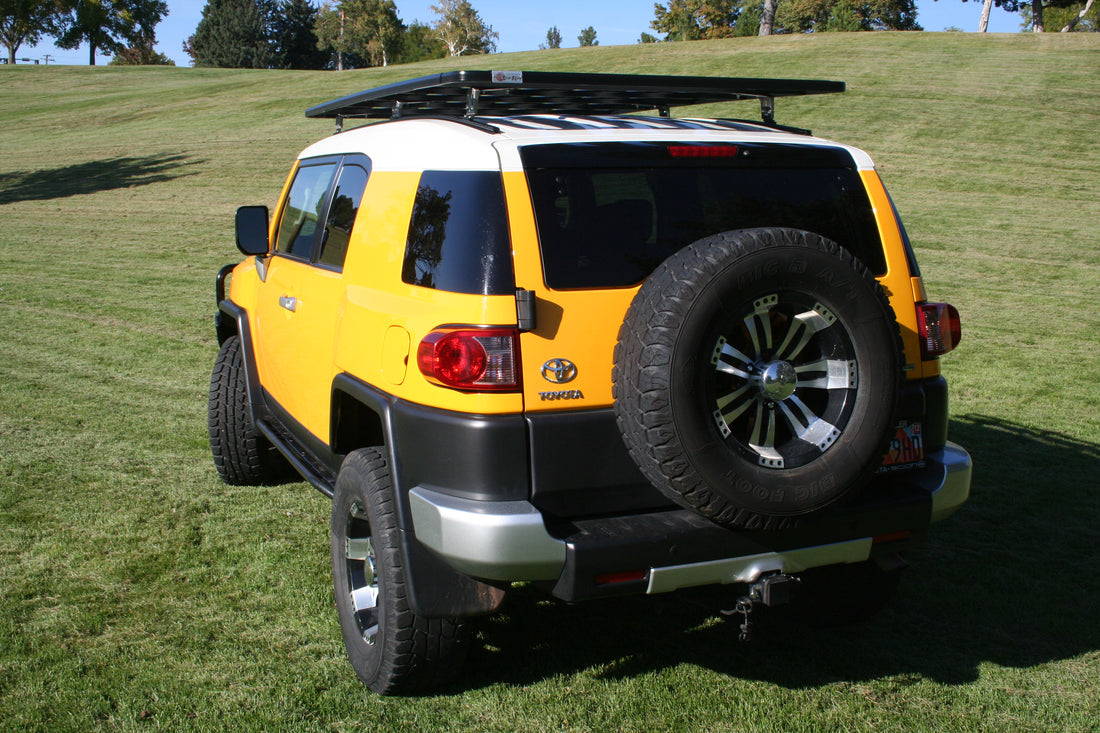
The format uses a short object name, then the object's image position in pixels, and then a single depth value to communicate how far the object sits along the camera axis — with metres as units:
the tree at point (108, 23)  74.38
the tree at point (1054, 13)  62.72
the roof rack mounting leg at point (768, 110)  4.15
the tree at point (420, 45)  96.75
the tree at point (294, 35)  74.81
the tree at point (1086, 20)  73.25
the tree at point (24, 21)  68.88
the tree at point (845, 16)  71.25
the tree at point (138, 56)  85.31
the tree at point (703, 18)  74.75
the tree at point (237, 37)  71.00
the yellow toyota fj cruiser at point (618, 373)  2.77
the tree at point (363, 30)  88.88
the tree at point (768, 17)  59.09
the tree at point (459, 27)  97.06
